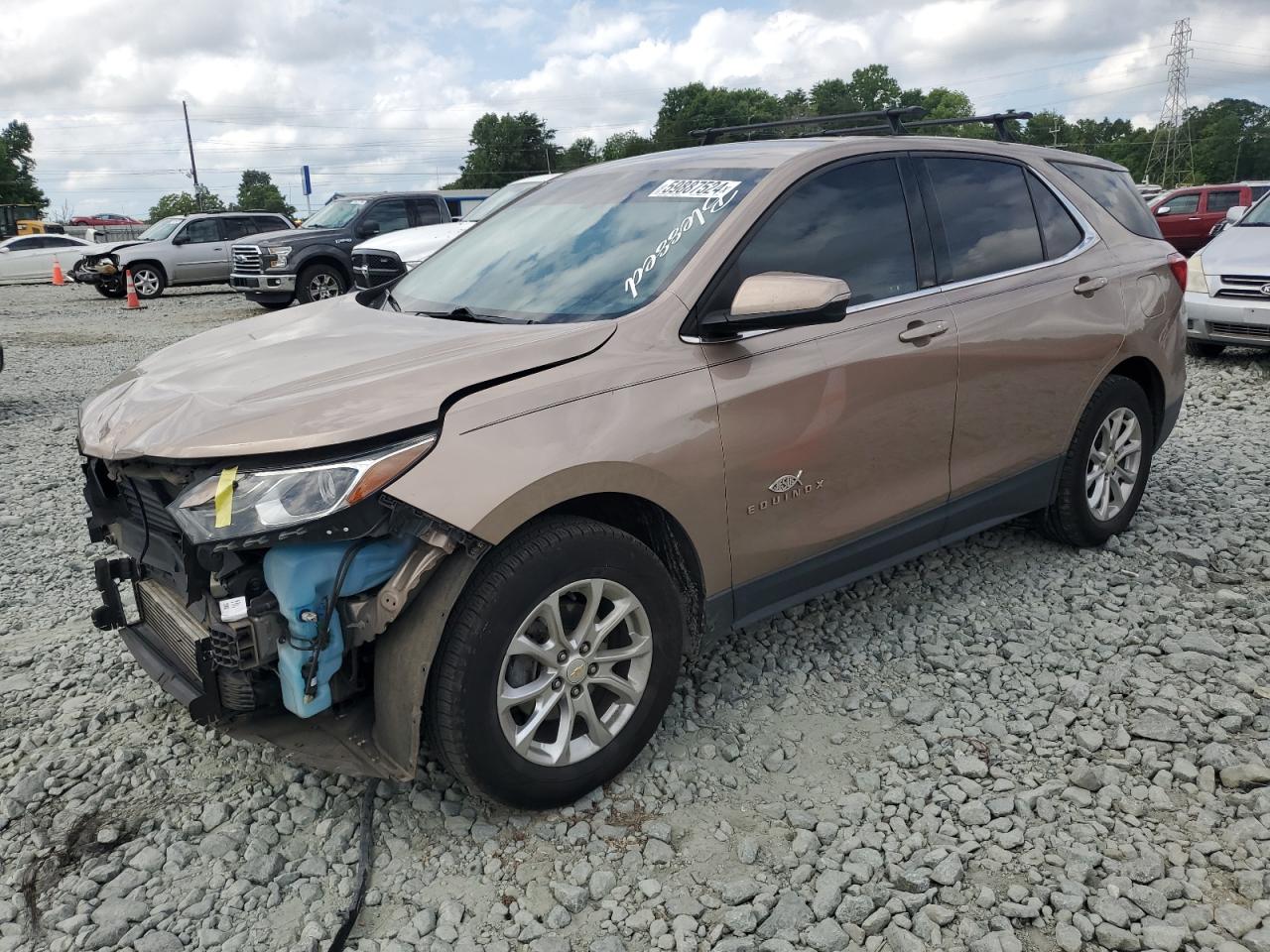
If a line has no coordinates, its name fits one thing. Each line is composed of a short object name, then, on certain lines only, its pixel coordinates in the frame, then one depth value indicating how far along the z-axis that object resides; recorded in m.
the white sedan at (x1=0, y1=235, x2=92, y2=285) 25.48
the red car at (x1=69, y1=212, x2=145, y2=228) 64.08
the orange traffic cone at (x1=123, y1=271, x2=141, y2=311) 18.39
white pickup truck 12.52
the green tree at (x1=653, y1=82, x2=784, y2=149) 97.44
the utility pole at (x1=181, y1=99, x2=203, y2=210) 63.25
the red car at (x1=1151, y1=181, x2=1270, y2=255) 19.66
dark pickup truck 15.42
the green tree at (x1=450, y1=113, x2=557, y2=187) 100.38
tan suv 2.51
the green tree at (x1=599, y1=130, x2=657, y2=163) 94.22
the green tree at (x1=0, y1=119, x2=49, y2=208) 68.25
